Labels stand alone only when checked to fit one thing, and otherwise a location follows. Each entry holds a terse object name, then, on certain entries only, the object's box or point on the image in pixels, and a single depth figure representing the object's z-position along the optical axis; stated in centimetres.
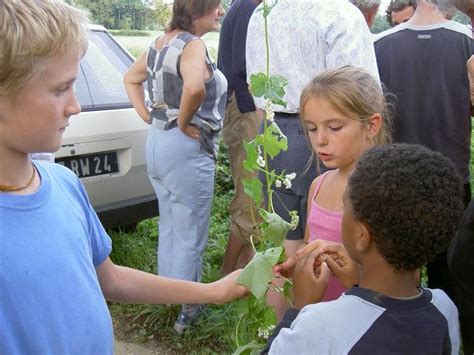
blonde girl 221
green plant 181
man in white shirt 275
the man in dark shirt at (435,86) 322
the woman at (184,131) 341
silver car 379
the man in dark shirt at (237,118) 412
